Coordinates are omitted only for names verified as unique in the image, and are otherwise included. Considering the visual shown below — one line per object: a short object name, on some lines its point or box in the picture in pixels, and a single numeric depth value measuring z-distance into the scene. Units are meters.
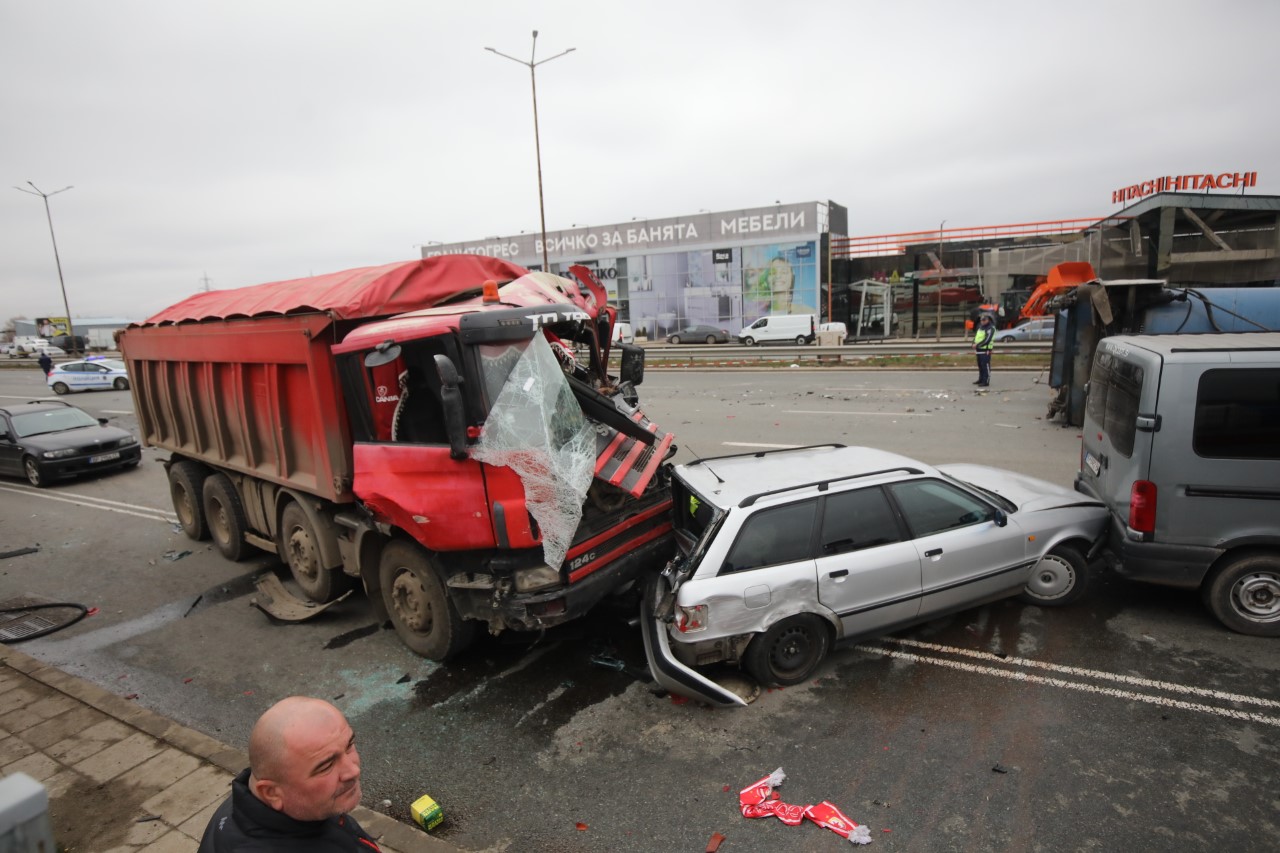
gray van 4.91
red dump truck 4.58
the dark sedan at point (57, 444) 12.74
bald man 1.93
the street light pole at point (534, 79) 20.52
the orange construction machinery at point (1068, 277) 12.34
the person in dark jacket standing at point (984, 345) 17.33
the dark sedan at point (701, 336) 42.97
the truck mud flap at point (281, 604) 6.54
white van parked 36.84
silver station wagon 4.59
